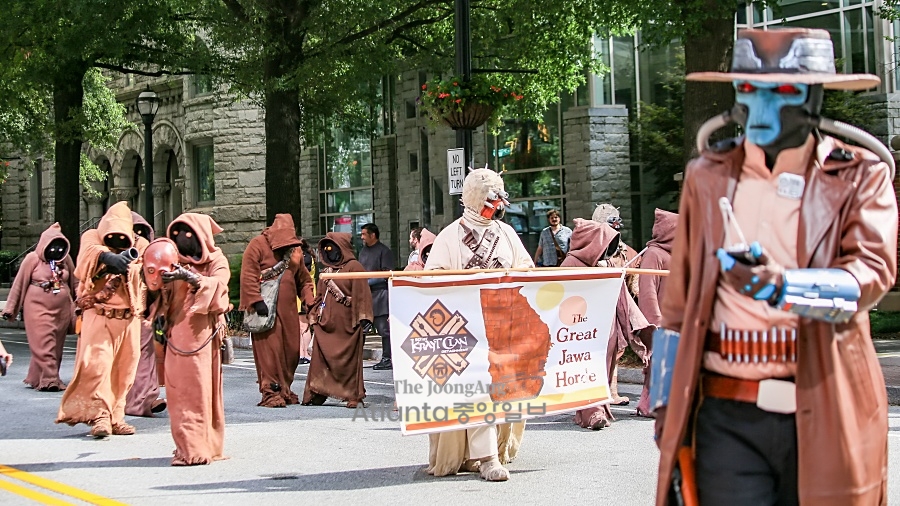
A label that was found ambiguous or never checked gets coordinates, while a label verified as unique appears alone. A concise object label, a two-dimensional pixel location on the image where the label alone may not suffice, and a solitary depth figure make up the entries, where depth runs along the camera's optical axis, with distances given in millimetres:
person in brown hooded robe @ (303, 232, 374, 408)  13102
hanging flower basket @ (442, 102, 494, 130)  15875
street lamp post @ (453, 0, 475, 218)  15344
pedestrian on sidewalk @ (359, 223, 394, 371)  16906
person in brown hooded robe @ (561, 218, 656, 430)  10664
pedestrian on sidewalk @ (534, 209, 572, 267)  17844
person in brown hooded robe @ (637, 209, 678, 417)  10727
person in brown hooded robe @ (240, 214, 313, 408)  13086
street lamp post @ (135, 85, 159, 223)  24656
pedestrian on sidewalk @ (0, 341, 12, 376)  7230
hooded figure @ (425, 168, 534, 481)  8406
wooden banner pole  7625
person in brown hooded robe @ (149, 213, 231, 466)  9195
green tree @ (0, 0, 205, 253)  21688
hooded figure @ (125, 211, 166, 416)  12281
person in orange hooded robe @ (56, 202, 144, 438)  10852
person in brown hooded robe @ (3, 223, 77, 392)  15117
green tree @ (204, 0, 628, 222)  20953
